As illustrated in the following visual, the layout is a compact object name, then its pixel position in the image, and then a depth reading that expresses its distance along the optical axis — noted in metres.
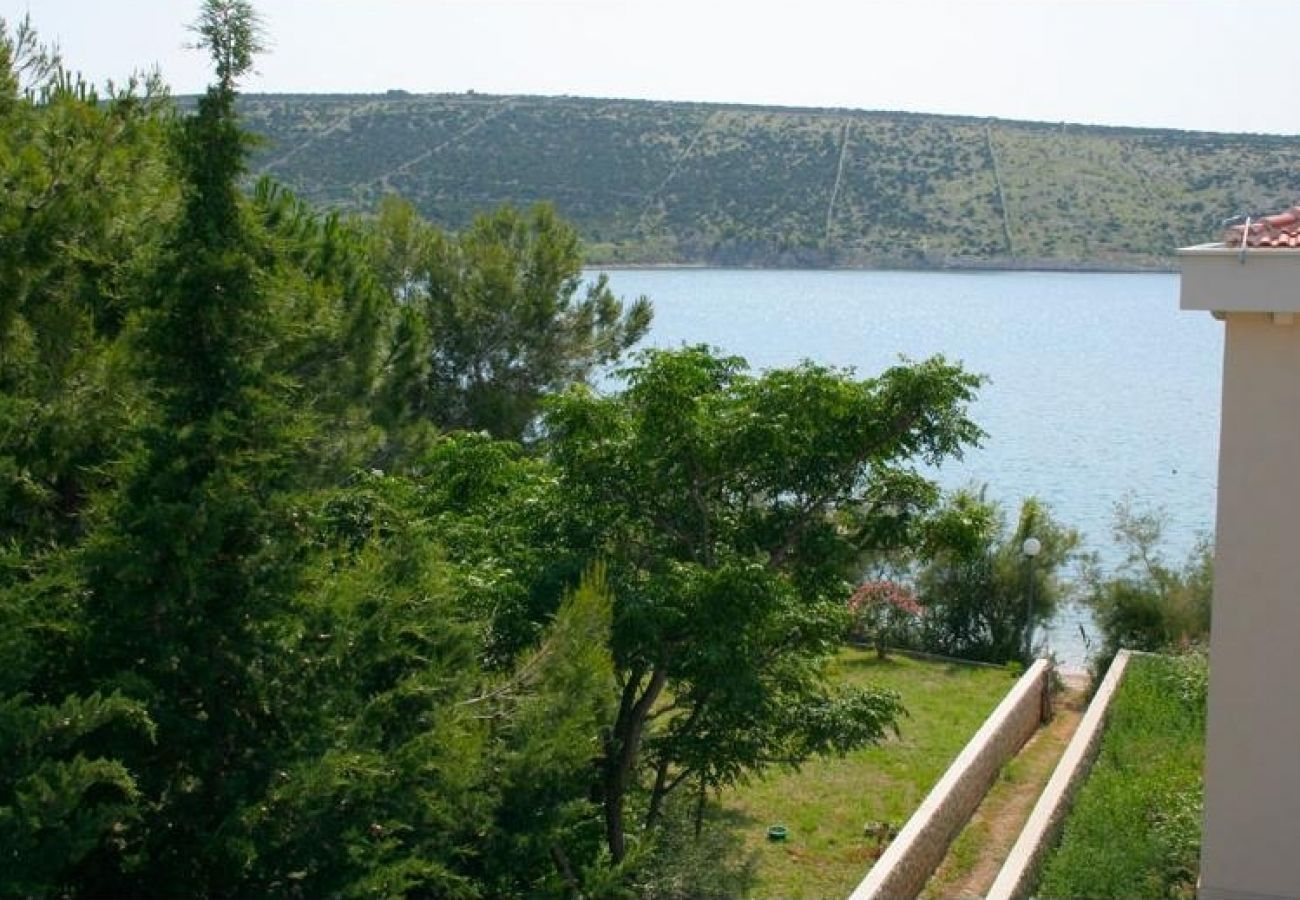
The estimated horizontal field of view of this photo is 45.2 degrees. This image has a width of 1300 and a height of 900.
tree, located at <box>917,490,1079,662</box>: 21.45
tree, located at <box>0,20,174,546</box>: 7.75
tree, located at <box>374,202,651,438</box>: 22.52
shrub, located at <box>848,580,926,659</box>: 21.33
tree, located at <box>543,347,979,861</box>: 10.71
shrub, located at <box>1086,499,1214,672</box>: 19.52
